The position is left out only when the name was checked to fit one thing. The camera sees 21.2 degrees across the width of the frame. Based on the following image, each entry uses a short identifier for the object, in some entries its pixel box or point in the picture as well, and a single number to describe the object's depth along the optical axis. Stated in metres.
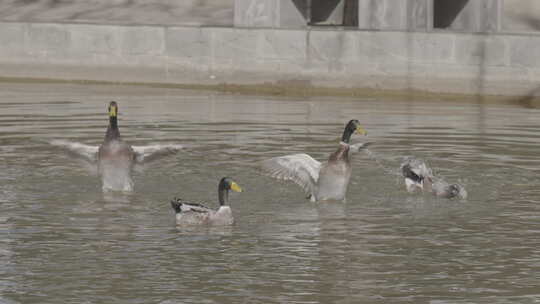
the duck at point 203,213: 15.23
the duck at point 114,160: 18.14
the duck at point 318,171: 17.48
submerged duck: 17.47
